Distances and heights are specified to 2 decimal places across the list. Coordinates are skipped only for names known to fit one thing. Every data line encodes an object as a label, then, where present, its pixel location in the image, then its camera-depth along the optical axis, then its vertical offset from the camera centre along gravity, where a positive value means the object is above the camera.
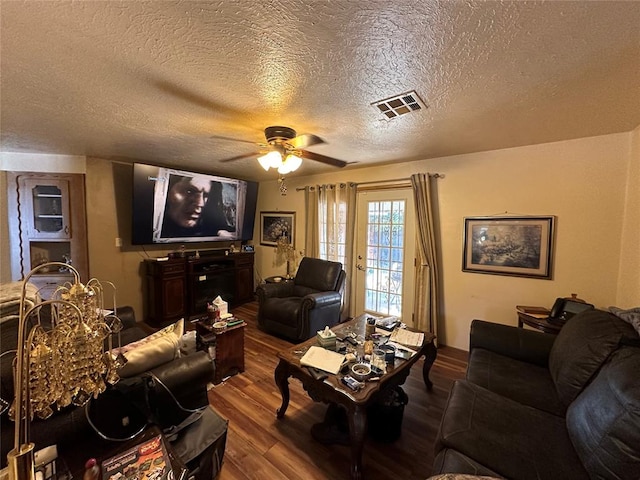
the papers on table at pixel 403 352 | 1.95 -0.94
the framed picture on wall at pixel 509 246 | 2.69 -0.16
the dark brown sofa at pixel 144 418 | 1.10 -0.92
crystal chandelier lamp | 0.72 -0.43
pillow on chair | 1.40 -0.72
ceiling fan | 2.13 +0.66
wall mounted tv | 3.56 +0.30
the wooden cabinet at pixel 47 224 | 3.15 -0.01
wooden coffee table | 1.50 -1.01
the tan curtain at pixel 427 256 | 3.26 -0.33
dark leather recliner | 3.22 -0.97
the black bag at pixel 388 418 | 1.83 -1.32
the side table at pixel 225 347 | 2.50 -1.17
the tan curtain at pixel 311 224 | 4.36 +0.06
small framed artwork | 4.91 +0.00
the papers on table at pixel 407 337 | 2.17 -0.93
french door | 3.57 -0.34
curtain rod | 3.30 +0.67
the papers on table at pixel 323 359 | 1.77 -0.93
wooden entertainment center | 3.85 -0.93
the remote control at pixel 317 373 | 1.69 -0.95
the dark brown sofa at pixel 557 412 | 1.06 -0.98
